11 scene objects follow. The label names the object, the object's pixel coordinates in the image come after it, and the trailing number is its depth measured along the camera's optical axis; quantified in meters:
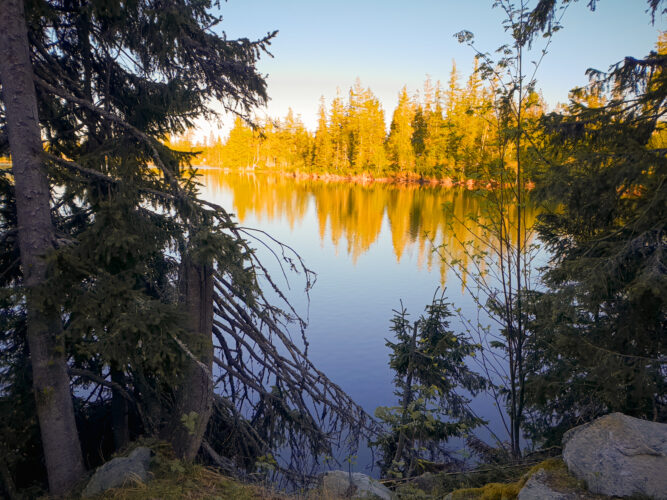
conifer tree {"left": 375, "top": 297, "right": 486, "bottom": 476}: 6.23
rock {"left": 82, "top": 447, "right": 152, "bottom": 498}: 3.65
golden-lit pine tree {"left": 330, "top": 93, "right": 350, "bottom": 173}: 66.94
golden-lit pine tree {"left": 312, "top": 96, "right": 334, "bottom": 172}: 68.19
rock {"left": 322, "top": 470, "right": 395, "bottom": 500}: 4.07
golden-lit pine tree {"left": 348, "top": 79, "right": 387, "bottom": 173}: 62.75
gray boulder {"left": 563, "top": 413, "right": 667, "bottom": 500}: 2.96
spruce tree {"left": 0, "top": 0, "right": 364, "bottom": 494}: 3.46
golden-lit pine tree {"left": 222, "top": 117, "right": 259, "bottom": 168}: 80.90
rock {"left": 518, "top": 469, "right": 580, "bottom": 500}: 3.08
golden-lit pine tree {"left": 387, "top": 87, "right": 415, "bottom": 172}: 56.88
